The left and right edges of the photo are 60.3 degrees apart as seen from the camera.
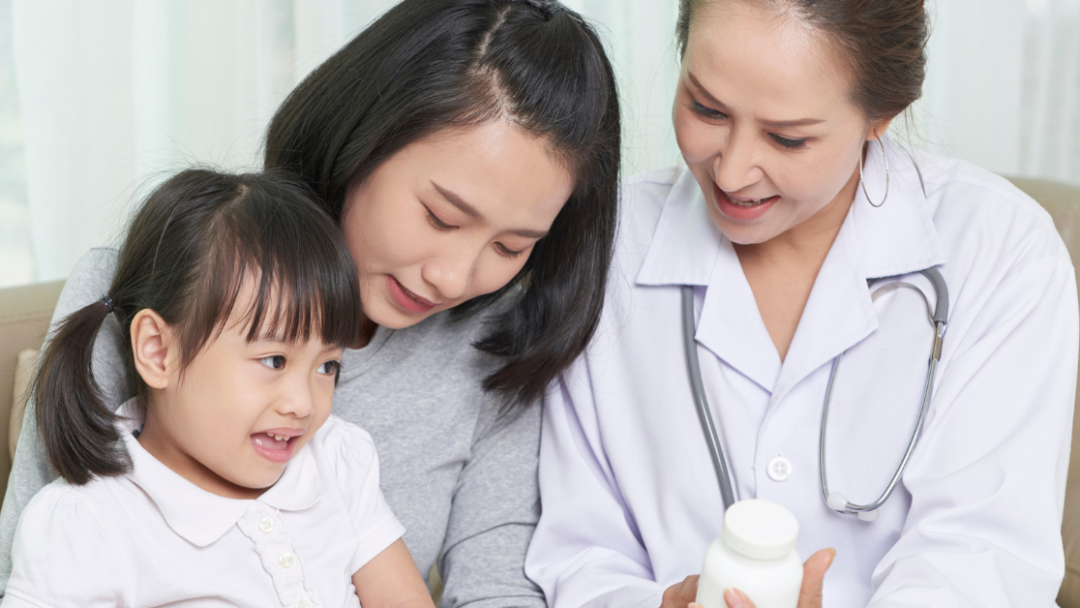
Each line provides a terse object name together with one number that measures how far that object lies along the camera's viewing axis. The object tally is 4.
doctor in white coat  1.26
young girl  1.10
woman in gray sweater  1.23
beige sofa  1.51
